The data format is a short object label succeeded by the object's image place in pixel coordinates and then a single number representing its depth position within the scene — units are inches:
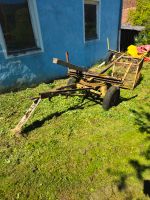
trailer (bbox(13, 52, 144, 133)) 126.7
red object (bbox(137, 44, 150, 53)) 292.3
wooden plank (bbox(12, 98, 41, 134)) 123.8
